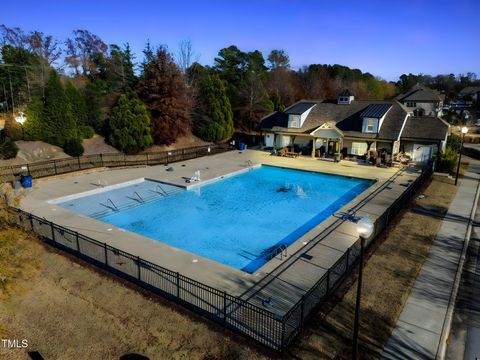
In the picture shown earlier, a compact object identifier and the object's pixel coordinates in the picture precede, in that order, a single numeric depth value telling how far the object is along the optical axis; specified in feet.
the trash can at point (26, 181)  69.92
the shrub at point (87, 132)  111.55
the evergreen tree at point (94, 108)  115.75
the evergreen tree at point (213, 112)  135.13
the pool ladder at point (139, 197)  69.82
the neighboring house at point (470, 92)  334.75
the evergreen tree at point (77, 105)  109.29
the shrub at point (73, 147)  97.55
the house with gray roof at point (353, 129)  101.40
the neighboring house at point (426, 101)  200.23
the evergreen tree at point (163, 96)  116.26
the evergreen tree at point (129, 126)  109.19
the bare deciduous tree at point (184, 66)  155.29
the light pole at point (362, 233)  21.47
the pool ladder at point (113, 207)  64.68
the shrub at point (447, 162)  86.99
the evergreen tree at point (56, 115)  99.30
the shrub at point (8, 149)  83.75
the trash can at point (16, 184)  68.66
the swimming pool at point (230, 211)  52.42
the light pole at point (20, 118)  74.28
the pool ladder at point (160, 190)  73.96
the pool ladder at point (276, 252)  42.41
